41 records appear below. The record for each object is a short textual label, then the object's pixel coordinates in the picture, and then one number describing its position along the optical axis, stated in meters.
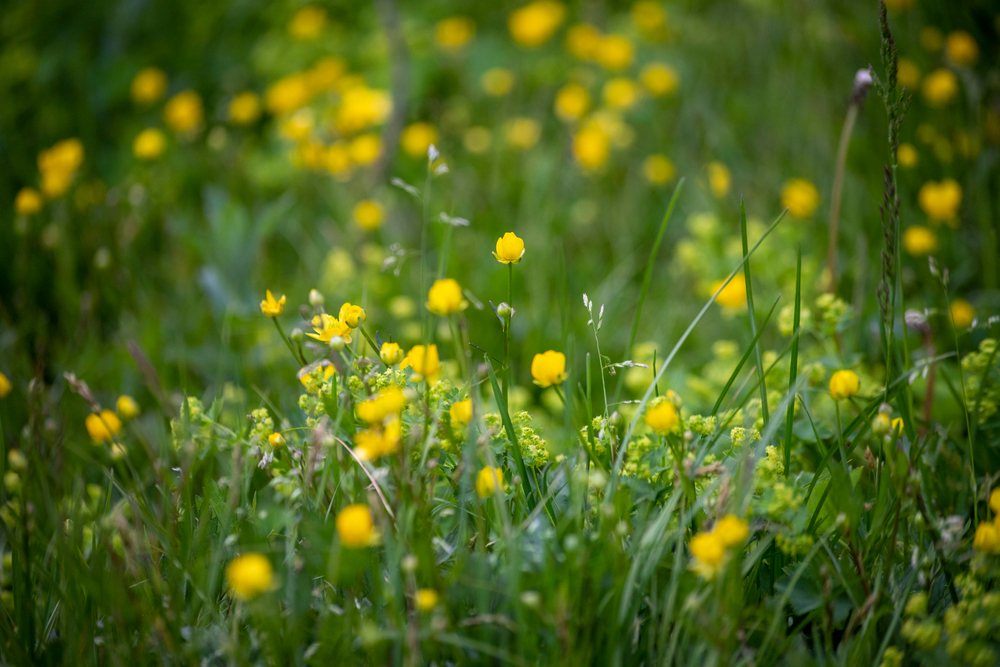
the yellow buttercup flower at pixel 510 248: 2.03
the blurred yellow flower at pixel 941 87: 4.57
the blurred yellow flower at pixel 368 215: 4.23
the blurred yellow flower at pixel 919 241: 3.79
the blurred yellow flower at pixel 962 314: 3.28
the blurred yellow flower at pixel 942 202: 3.95
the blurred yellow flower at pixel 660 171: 5.24
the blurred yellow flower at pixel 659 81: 5.60
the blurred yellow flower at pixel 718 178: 4.54
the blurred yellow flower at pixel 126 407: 2.19
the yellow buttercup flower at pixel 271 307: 2.09
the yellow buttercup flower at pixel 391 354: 1.90
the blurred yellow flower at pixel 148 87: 5.98
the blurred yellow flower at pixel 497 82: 6.15
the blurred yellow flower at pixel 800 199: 4.24
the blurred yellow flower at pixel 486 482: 1.86
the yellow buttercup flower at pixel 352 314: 2.01
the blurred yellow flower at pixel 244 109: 5.83
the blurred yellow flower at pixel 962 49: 4.63
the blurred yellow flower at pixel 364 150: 4.77
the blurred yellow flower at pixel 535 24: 6.13
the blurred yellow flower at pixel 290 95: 5.80
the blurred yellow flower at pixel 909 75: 4.92
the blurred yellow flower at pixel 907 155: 4.18
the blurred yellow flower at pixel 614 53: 5.82
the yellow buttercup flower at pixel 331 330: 2.05
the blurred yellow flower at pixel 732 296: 3.37
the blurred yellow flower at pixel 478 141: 5.98
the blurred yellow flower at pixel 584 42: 5.99
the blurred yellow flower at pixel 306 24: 6.64
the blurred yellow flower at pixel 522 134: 5.81
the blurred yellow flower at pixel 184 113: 5.59
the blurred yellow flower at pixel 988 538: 1.66
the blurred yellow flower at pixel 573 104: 5.39
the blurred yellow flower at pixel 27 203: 4.35
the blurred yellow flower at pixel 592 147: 5.13
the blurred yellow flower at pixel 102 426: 2.34
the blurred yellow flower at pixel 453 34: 6.46
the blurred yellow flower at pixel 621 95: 5.55
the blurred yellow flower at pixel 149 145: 5.02
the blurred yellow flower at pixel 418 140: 5.46
